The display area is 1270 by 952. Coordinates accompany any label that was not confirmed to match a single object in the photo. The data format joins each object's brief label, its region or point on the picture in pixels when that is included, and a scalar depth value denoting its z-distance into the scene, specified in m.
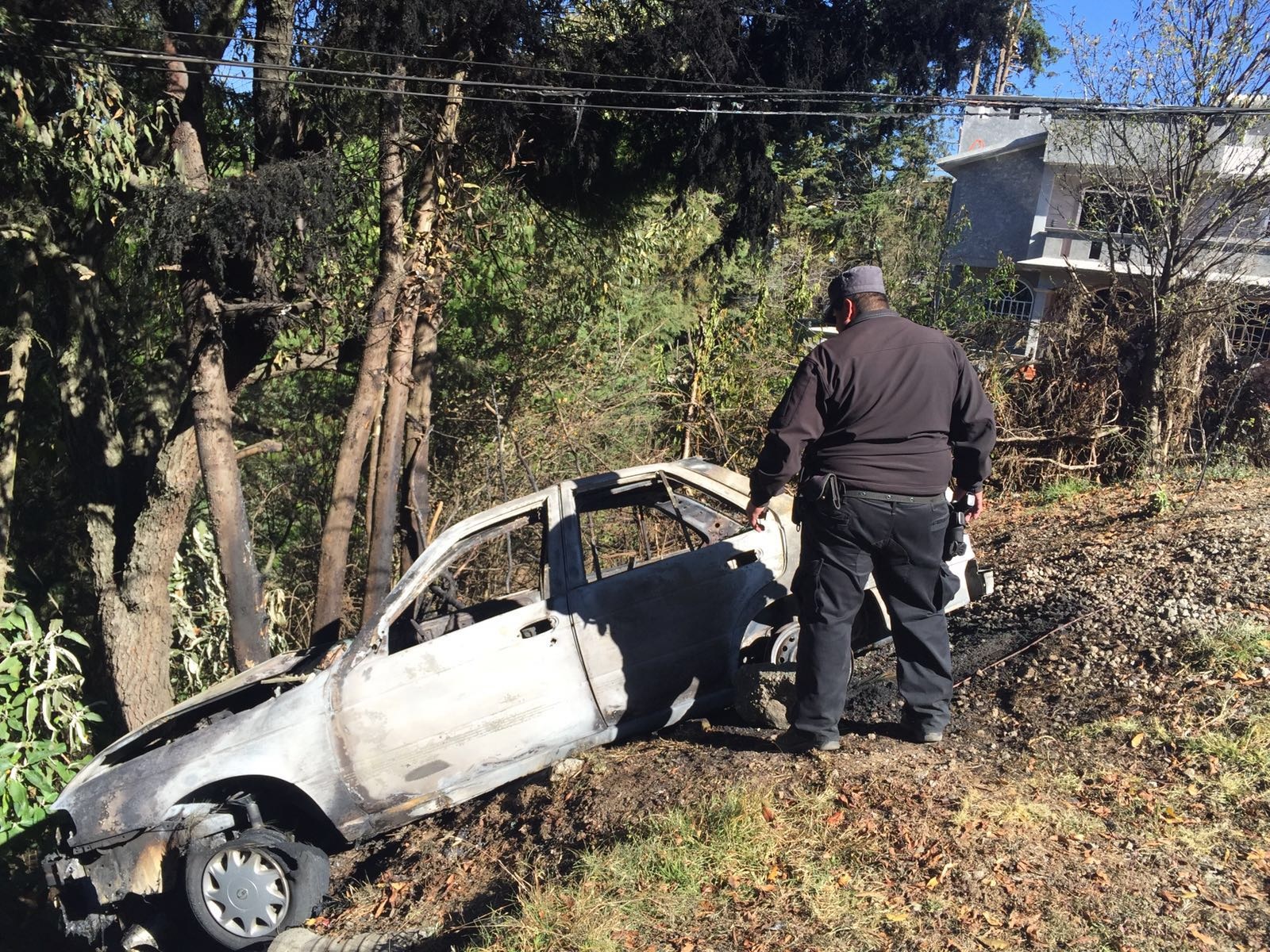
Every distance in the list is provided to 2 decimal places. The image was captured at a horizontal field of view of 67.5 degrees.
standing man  3.88
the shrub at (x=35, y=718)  6.24
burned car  4.46
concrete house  23.44
